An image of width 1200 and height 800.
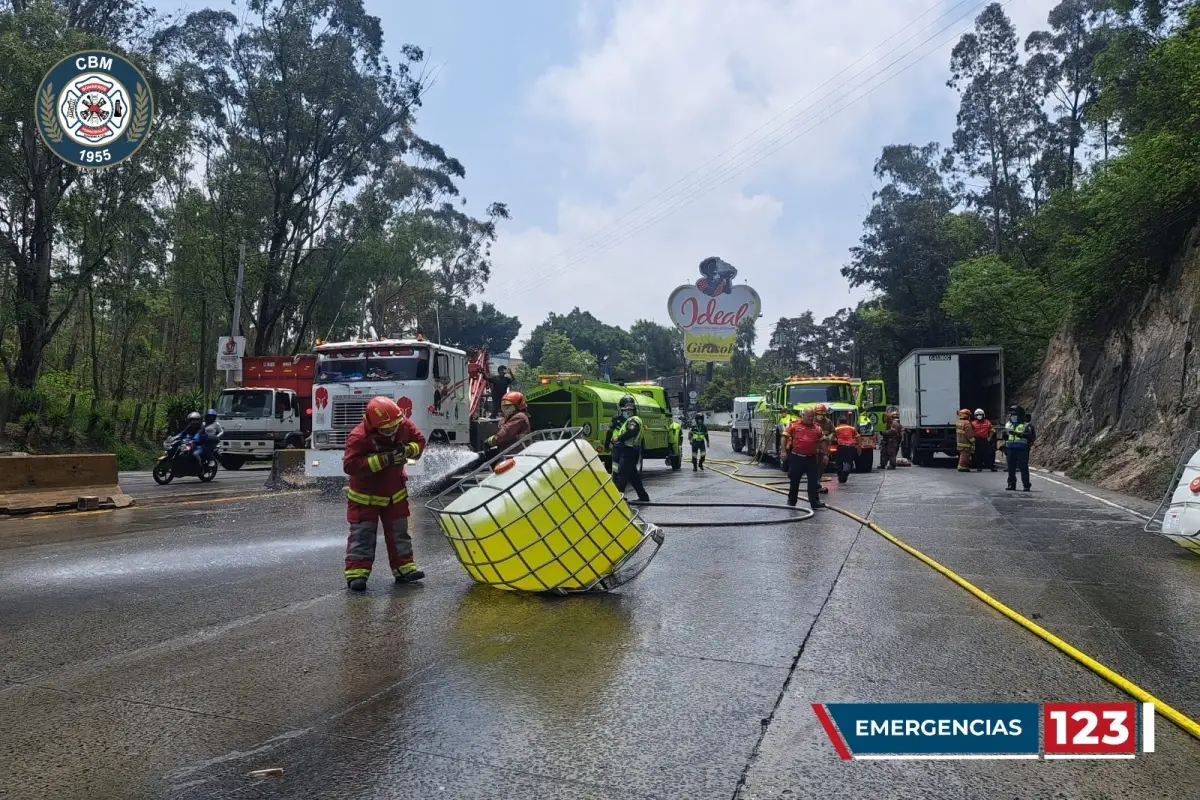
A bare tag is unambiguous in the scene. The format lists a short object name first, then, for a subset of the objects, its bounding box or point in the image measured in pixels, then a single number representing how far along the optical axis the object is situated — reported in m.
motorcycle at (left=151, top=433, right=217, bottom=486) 17.81
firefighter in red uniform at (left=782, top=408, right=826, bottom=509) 12.03
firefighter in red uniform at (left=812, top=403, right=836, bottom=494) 12.78
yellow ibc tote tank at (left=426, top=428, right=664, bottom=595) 6.16
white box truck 24.92
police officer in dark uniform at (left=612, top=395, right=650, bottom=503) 12.04
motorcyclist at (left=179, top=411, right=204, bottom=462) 17.91
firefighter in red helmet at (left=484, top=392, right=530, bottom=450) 10.95
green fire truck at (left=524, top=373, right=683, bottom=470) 17.94
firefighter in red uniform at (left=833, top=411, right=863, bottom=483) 18.81
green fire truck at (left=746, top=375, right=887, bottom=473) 22.39
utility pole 26.90
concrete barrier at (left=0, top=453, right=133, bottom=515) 12.02
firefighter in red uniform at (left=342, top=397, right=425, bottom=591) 6.57
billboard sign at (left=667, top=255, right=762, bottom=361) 59.62
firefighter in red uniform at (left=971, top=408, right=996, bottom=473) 22.14
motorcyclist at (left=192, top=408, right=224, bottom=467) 18.02
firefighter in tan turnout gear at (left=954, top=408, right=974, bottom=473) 21.94
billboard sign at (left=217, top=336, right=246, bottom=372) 25.83
